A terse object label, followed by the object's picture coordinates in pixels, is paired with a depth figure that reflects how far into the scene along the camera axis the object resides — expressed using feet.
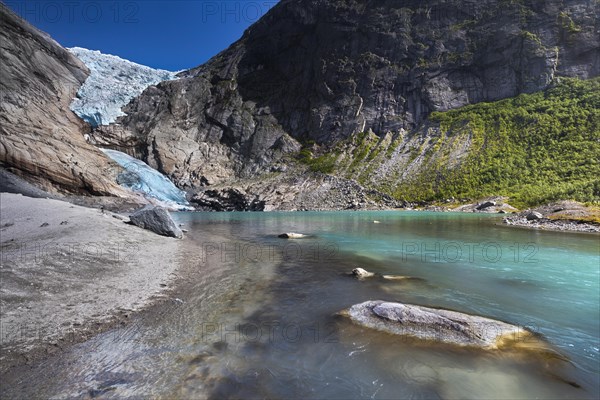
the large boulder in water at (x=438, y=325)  25.45
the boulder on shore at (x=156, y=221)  76.38
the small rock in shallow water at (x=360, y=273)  46.34
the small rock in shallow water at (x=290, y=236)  93.35
